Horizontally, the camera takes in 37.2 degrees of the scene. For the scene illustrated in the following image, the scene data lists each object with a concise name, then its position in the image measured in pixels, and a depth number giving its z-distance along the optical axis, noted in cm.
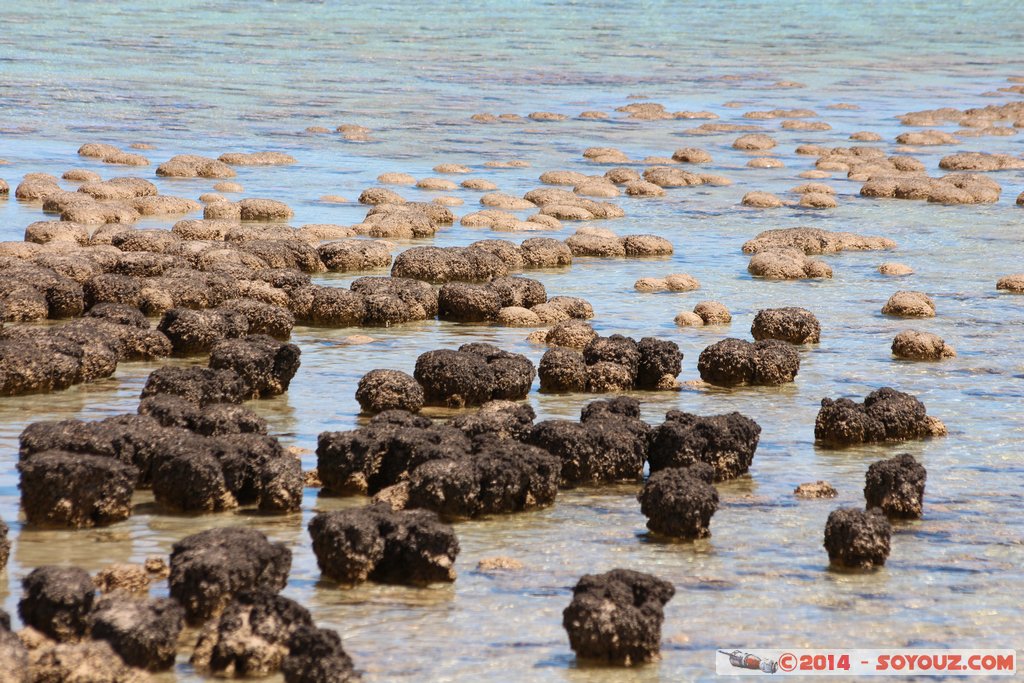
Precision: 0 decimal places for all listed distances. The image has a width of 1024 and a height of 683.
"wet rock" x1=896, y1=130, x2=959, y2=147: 3416
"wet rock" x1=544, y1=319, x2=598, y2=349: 1434
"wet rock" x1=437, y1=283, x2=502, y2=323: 1555
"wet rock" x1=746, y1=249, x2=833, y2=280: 1862
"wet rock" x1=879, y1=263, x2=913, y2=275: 1894
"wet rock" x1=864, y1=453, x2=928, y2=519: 971
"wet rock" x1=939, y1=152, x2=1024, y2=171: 2994
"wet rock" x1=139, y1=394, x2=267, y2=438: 1034
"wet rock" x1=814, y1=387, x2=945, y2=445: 1158
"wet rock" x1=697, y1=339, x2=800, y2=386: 1329
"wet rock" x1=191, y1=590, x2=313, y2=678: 698
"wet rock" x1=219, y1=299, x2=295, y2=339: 1445
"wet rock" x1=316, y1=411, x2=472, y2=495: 980
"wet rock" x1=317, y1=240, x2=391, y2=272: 1805
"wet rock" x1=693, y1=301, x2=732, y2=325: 1573
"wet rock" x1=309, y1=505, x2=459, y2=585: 819
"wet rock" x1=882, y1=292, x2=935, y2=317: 1647
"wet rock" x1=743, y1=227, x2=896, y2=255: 2025
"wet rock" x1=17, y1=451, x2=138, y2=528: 896
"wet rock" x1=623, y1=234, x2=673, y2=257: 1984
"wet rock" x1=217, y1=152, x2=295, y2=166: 2750
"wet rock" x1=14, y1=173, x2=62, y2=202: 2209
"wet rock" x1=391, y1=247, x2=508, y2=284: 1741
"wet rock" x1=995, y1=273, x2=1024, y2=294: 1789
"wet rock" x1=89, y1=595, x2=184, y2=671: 681
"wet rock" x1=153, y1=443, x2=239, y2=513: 928
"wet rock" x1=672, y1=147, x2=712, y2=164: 3022
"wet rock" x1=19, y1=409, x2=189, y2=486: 957
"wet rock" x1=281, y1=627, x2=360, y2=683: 661
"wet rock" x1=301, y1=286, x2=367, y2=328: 1528
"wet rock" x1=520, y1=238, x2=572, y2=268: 1860
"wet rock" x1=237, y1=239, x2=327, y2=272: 1736
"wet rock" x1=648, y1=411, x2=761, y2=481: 1038
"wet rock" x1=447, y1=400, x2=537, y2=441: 1053
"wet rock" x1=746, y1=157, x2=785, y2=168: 2973
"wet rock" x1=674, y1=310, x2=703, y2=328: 1565
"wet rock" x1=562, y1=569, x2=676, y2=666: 732
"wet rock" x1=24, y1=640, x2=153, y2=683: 654
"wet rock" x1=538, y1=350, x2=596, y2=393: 1281
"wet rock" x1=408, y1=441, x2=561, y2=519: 935
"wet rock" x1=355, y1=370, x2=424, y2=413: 1183
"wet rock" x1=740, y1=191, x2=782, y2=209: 2444
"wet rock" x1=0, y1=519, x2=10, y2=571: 815
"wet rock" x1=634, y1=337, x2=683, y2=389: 1303
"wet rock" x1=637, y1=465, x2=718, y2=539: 912
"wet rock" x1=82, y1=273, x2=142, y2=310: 1503
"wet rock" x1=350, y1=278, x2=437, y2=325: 1538
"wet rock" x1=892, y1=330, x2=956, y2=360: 1441
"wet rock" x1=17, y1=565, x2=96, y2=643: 708
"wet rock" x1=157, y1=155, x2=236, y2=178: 2564
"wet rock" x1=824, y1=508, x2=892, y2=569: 872
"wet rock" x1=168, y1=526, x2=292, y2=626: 755
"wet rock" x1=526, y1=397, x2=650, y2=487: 1020
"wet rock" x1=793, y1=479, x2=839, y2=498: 1017
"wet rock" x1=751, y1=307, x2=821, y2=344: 1490
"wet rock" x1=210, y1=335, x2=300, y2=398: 1221
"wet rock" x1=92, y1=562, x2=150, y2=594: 783
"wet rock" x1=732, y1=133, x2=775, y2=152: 3250
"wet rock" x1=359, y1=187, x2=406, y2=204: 2305
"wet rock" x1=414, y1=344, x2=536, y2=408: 1220
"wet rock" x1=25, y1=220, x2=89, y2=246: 1817
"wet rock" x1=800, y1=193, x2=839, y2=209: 2447
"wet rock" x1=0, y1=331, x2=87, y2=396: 1198
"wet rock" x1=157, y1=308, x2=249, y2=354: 1366
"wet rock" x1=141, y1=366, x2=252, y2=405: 1147
